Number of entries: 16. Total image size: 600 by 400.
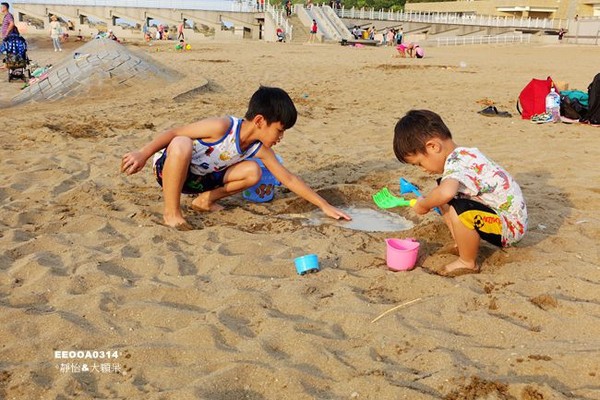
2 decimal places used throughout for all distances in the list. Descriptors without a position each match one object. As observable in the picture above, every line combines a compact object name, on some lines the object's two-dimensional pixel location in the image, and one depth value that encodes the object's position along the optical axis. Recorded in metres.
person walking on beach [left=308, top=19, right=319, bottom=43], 34.69
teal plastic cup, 3.08
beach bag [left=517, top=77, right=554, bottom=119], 7.69
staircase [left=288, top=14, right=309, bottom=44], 35.28
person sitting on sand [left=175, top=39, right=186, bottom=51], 26.08
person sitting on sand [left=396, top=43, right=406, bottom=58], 20.75
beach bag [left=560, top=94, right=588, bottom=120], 7.46
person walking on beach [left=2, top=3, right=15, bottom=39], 11.90
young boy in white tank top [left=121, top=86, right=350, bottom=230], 3.79
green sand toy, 4.02
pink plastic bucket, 3.09
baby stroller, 11.78
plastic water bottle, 7.48
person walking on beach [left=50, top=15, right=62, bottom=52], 26.55
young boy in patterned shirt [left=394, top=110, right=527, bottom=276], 3.01
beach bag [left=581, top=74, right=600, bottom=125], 7.16
